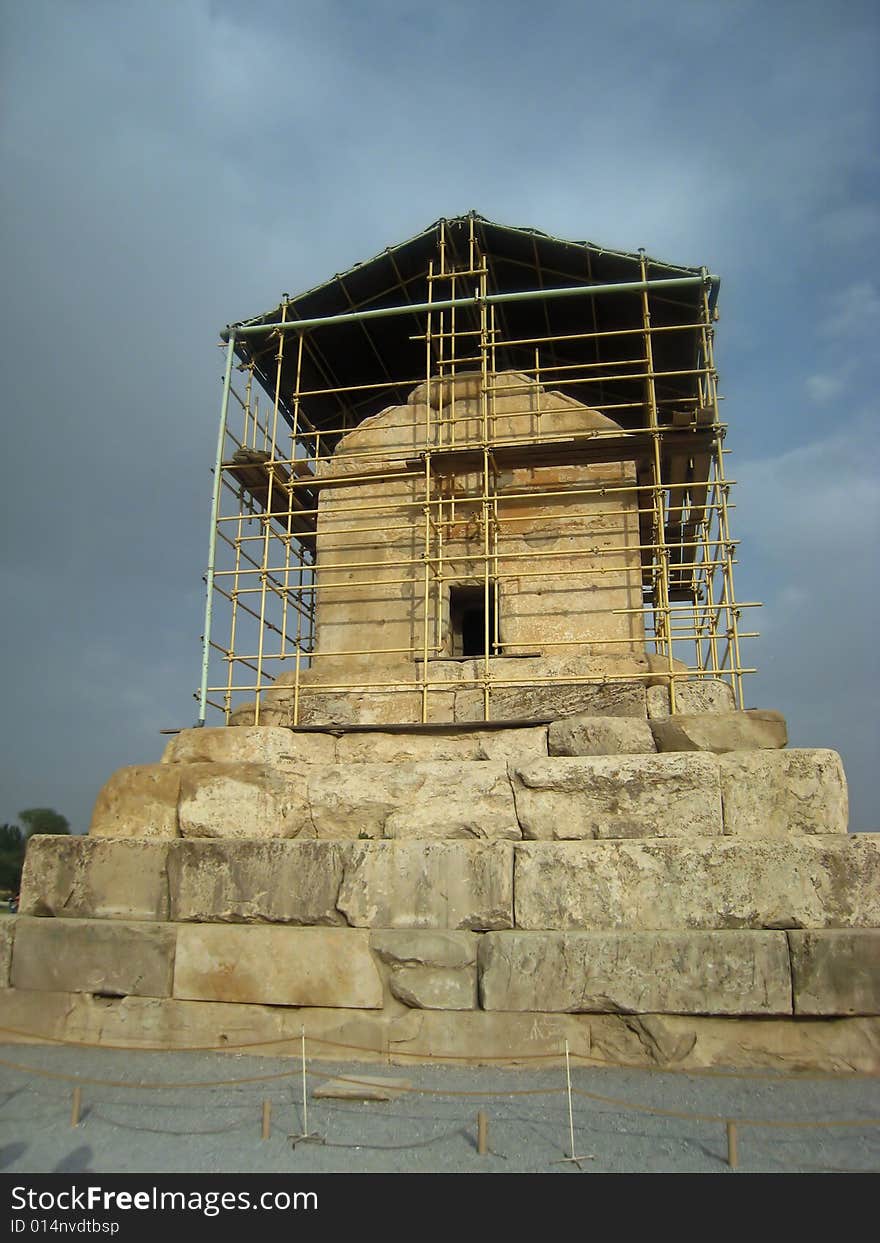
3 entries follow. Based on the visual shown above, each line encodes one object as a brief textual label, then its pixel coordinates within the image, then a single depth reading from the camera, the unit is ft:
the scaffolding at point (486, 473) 30.07
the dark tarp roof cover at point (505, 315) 35.53
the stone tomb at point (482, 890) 21.01
